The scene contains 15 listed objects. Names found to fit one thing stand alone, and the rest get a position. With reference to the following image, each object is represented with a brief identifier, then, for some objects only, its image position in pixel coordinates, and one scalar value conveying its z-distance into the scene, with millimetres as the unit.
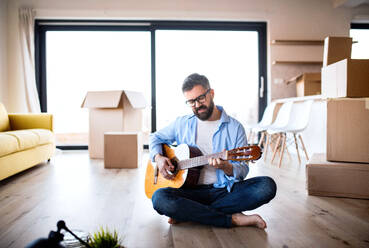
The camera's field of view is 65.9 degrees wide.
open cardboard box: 3818
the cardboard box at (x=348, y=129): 2055
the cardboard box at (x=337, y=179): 1986
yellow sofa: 2387
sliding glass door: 4891
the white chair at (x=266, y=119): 4119
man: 1434
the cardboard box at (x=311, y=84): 4156
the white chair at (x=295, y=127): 3261
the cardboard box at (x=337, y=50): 2301
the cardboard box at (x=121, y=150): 3170
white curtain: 4555
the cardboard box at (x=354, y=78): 1944
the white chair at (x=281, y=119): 3760
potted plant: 1091
